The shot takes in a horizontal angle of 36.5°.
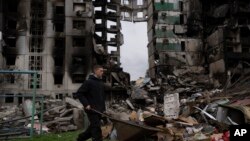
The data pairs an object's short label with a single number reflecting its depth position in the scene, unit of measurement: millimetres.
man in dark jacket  8711
